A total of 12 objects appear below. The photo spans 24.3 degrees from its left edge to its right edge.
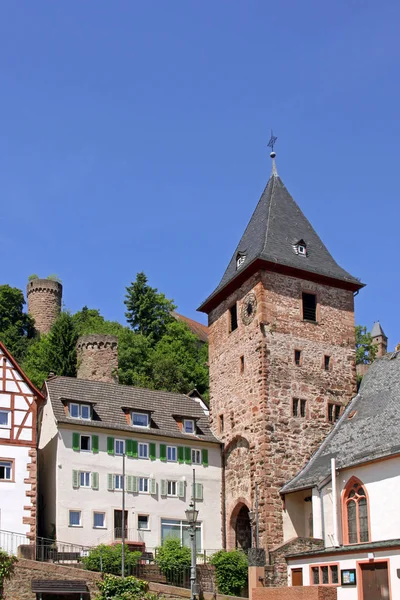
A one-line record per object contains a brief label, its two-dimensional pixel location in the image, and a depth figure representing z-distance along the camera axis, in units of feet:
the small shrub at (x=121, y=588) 103.55
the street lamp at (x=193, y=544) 85.30
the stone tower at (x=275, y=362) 127.65
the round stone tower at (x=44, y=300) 296.92
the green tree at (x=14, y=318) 280.92
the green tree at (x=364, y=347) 208.65
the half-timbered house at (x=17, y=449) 119.34
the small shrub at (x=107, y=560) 111.45
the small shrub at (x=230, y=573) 117.70
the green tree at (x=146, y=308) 243.60
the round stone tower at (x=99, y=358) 201.36
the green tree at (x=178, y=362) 204.85
